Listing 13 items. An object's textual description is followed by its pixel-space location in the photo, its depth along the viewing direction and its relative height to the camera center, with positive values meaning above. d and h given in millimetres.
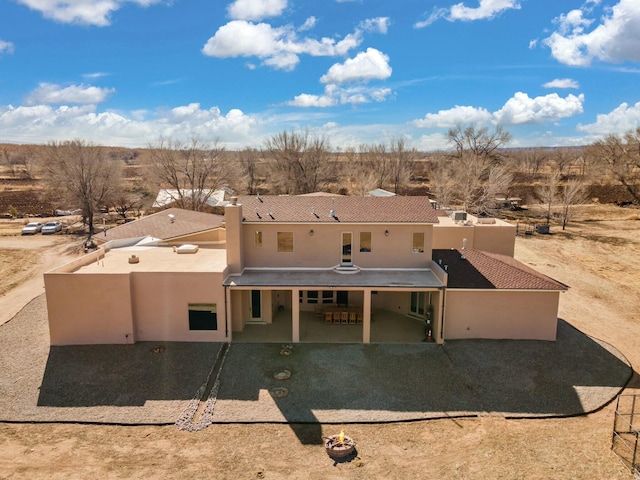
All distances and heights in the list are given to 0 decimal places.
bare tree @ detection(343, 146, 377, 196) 61544 -414
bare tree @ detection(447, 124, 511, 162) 67000 +4129
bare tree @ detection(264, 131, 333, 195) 60312 +554
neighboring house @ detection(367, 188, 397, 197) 44369 -2386
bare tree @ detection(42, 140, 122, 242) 42875 -956
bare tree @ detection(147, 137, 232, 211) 48219 -427
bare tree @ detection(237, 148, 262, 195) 68188 +271
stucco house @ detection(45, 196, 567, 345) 17828 -4839
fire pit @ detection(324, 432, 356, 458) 11781 -7720
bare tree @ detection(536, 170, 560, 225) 51219 -2924
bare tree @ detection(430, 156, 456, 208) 53553 -1990
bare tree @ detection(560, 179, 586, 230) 49125 -3030
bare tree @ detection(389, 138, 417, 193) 73812 +462
